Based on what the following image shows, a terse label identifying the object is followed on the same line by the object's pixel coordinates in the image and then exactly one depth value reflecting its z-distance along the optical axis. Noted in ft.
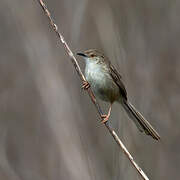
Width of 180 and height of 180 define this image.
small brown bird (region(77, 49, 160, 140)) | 32.83
